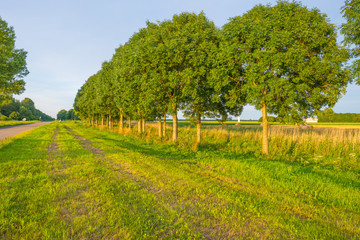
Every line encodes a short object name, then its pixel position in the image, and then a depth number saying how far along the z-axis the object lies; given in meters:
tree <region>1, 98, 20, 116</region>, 106.62
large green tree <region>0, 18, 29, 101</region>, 15.68
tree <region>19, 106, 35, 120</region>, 119.46
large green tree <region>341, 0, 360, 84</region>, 9.33
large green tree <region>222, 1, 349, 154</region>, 10.21
